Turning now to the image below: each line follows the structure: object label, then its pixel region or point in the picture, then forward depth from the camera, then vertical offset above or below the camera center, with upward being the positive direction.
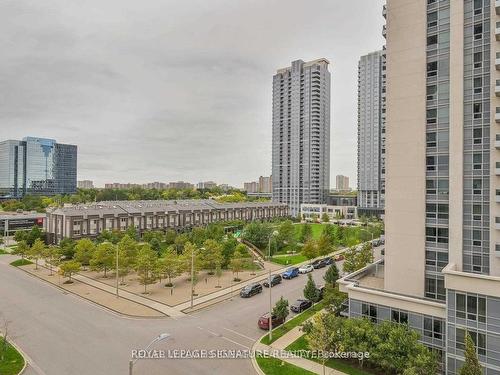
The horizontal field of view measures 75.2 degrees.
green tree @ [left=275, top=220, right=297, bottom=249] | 65.44 -9.24
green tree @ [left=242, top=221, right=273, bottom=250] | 64.44 -8.70
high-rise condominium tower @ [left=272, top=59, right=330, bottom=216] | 130.62 +24.09
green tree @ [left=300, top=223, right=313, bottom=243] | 68.22 -9.01
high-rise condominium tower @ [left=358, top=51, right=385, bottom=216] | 118.30 +21.38
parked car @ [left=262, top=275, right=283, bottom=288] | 41.62 -11.74
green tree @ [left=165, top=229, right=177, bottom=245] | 65.94 -9.83
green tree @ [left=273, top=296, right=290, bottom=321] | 28.02 -10.24
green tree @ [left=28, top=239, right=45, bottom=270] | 48.88 -9.41
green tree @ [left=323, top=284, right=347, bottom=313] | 29.52 -9.77
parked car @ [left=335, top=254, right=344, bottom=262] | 57.49 -11.81
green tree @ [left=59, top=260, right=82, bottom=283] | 40.62 -9.89
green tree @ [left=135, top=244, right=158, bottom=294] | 37.72 -9.11
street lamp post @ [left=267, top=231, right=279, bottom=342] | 25.84 -10.96
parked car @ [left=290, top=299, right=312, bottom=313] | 32.66 -11.64
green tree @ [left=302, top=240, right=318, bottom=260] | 54.72 -9.98
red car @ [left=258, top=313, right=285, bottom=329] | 28.08 -11.38
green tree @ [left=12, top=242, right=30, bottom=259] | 53.06 -9.93
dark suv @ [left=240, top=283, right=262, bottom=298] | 36.75 -11.43
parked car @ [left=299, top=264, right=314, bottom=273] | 48.28 -11.54
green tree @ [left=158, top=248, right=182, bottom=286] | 39.34 -9.32
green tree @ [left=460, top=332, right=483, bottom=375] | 17.42 -9.19
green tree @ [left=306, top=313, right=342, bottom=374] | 20.78 -9.52
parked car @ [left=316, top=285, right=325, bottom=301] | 35.98 -11.44
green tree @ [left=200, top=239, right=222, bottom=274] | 44.19 -8.84
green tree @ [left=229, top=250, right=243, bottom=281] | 43.88 -9.88
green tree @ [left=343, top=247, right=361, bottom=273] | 37.06 -8.14
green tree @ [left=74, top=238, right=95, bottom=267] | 48.16 -9.29
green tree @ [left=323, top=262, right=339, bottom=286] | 34.80 -8.93
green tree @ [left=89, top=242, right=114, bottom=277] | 43.62 -9.42
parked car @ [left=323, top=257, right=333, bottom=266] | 53.66 -11.47
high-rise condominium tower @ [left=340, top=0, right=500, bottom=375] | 21.05 +1.06
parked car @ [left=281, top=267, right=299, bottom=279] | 45.59 -11.60
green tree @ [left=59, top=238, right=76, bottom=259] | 52.44 -9.62
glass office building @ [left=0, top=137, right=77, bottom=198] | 171.12 +12.01
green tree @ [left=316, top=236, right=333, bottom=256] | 55.31 -9.29
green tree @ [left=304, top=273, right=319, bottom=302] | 33.06 -10.12
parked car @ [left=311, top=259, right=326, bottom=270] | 51.73 -11.63
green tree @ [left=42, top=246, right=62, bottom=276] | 46.33 -9.80
